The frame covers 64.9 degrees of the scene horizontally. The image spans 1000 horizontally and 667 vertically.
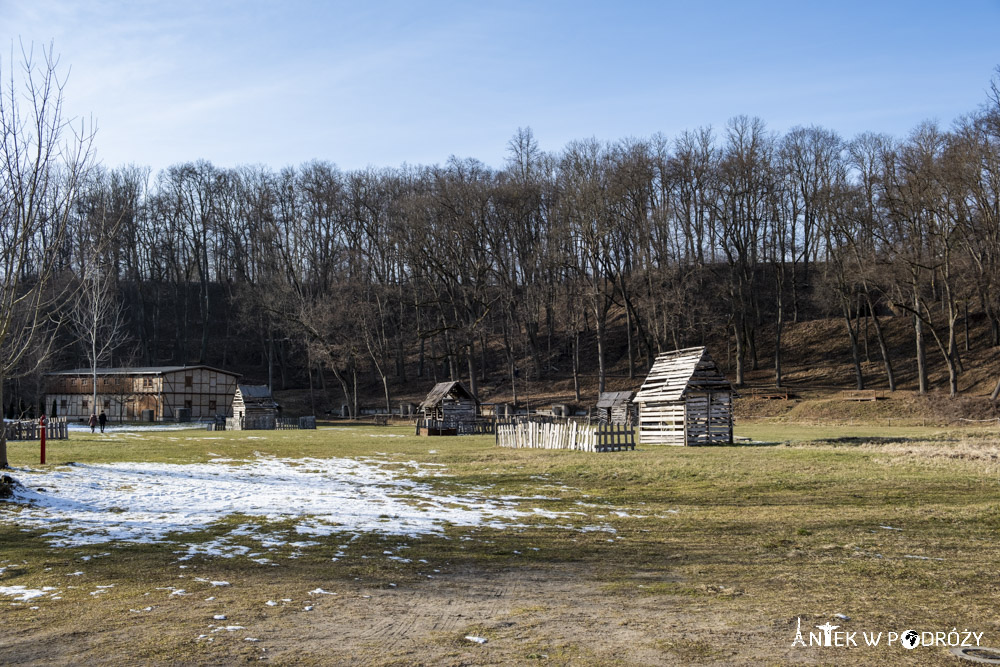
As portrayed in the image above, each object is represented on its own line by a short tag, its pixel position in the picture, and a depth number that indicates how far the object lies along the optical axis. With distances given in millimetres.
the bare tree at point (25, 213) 11422
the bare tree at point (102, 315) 55375
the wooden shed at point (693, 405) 32906
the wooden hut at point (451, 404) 49969
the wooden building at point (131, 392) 72000
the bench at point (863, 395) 49981
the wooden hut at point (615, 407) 52688
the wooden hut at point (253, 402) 62750
